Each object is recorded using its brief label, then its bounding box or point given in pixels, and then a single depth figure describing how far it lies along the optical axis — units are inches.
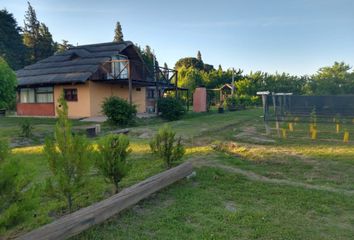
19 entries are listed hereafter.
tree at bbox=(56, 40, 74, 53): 1945.9
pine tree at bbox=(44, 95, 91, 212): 139.8
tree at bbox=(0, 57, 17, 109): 346.9
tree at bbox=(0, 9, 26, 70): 1572.3
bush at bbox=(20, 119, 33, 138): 457.1
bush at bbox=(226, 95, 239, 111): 1202.6
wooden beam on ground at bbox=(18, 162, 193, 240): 112.3
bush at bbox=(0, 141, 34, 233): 102.8
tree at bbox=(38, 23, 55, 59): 1780.3
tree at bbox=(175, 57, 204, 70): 2618.4
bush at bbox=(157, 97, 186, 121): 765.9
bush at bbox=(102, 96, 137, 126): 604.1
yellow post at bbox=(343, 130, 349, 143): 379.8
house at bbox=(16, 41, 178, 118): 761.6
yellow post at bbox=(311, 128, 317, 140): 406.3
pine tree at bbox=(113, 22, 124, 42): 2214.6
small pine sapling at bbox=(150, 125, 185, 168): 241.2
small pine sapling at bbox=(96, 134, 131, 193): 179.6
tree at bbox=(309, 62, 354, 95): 1230.7
